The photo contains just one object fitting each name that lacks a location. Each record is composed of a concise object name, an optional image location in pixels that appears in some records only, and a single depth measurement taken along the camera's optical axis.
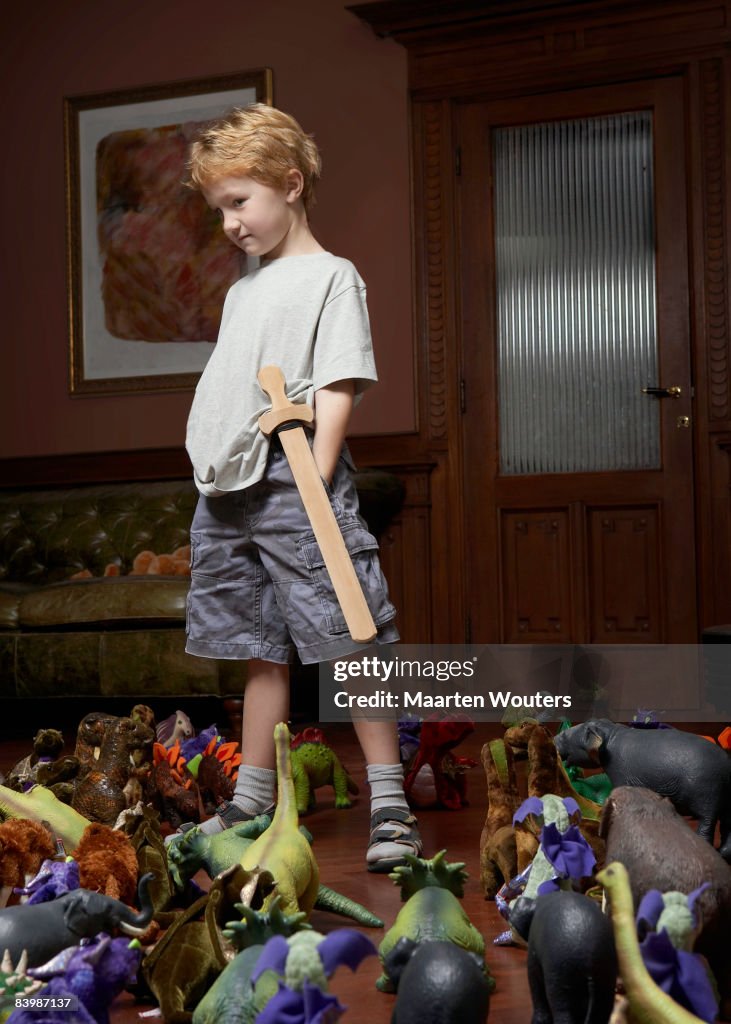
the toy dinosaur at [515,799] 1.42
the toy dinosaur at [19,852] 1.24
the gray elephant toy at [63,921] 0.95
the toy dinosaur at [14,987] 0.88
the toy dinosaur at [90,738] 1.89
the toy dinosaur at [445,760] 2.19
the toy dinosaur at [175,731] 2.38
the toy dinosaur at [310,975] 0.75
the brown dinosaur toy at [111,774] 1.75
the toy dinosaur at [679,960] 0.82
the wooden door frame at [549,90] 4.04
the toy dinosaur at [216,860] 1.34
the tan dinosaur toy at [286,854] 1.20
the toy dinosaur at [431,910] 1.06
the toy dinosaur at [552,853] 1.00
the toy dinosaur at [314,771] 2.18
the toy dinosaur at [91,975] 0.89
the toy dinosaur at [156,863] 1.32
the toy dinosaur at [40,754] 1.87
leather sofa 3.43
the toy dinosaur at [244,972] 0.87
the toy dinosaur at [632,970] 0.81
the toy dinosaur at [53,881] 1.11
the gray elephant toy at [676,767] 1.41
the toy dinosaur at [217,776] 2.13
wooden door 4.11
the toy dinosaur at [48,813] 1.48
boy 1.84
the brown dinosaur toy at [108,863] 1.25
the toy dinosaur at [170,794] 2.01
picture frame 4.61
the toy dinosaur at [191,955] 1.04
